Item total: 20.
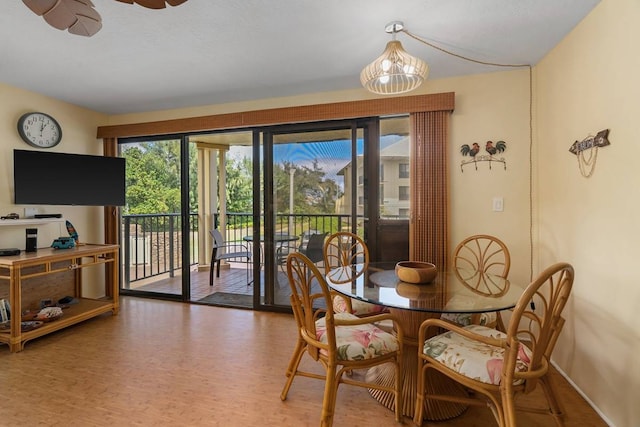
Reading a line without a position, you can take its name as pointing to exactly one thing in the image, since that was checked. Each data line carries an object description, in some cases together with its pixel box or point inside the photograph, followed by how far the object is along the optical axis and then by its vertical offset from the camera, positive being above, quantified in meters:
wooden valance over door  2.75 +0.44
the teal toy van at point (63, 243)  3.01 -0.29
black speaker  2.86 -0.25
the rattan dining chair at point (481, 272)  1.93 -0.45
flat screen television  2.88 +0.33
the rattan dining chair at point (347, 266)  2.23 -0.44
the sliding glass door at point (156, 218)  3.76 -0.08
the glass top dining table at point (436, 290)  1.54 -0.45
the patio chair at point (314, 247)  3.33 -0.38
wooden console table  2.43 -0.71
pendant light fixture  1.82 +0.85
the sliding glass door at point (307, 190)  3.11 +0.22
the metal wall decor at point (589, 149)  1.73 +0.36
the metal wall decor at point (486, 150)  2.68 +0.50
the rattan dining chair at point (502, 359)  1.27 -0.68
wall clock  3.04 +0.82
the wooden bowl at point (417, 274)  1.88 -0.38
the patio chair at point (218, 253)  4.43 -0.61
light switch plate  2.70 +0.05
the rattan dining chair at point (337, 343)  1.53 -0.68
